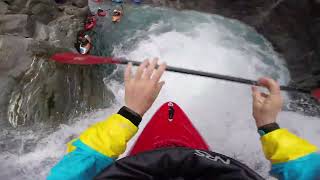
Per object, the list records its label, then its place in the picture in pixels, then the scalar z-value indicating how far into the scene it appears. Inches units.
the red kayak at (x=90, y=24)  140.8
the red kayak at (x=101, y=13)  170.6
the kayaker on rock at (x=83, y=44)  123.8
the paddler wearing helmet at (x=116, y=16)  172.8
